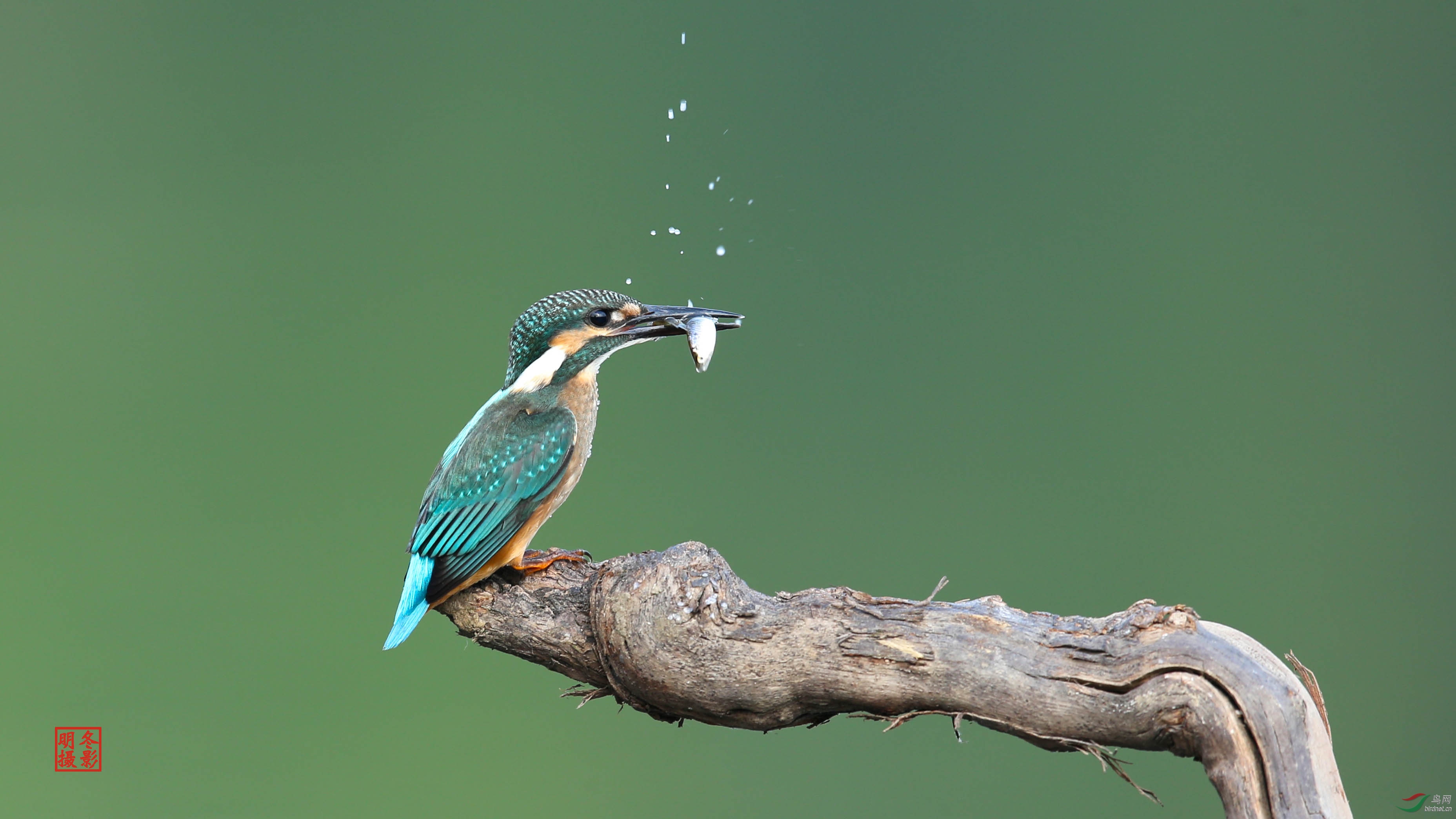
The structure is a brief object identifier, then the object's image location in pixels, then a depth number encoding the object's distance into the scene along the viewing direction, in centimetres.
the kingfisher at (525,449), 912
